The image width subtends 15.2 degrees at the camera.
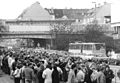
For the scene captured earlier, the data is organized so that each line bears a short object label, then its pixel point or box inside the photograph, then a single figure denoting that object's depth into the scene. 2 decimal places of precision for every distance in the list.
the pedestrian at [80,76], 18.69
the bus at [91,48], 71.47
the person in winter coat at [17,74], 21.62
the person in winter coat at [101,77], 18.92
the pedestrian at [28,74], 19.86
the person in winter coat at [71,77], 18.28
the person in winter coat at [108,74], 20.55
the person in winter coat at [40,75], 20.44
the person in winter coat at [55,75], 18.95
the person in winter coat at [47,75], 18.98
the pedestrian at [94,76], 19.13
